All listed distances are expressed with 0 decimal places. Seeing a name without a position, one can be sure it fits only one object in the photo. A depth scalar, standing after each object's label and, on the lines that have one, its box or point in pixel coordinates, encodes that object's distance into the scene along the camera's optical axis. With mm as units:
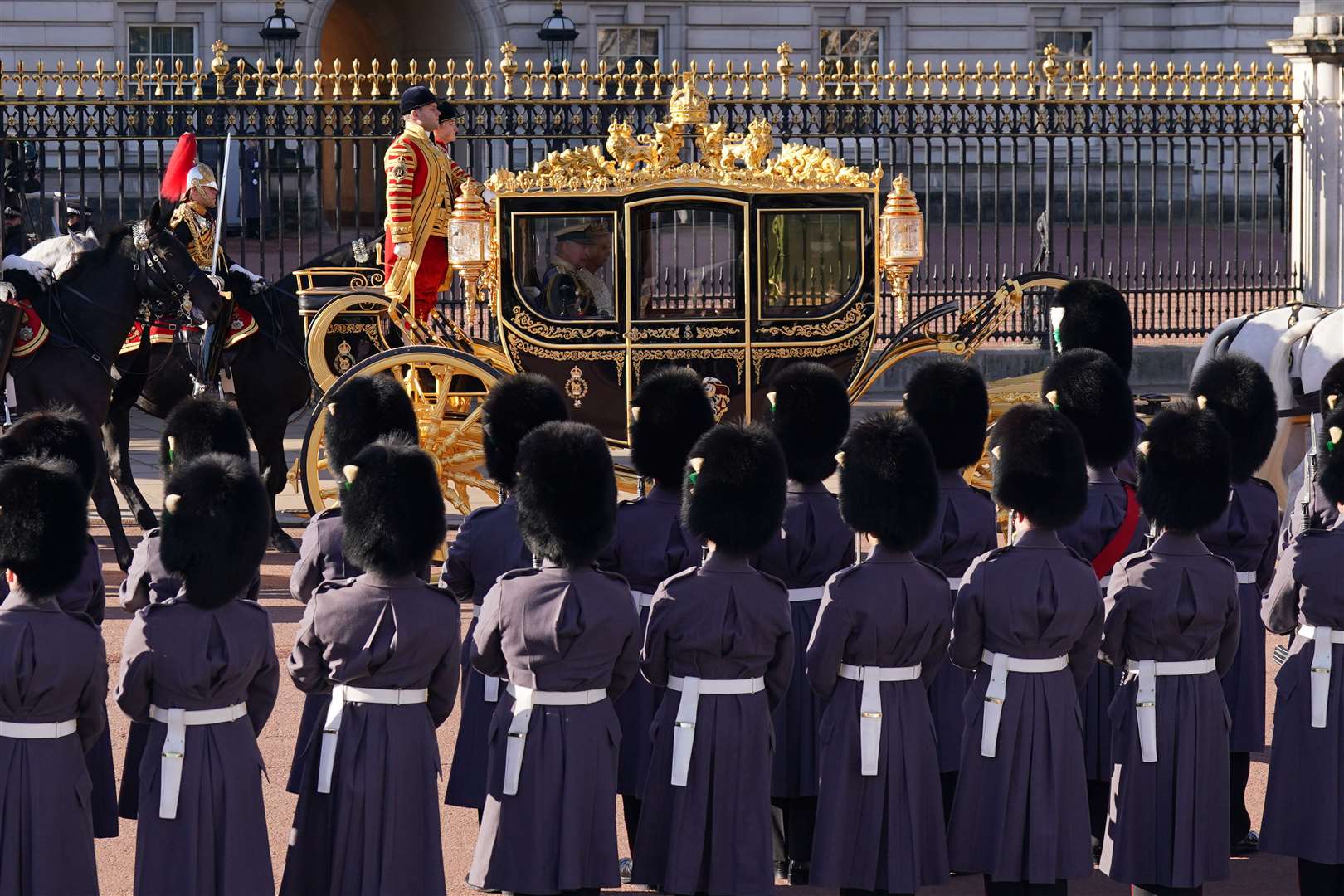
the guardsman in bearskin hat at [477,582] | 10977
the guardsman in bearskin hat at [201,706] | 9055
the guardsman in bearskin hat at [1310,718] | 10195
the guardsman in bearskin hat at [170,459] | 10578
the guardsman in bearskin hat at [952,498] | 11258
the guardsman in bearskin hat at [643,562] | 10922
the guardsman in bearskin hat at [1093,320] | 14414
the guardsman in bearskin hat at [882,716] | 9719
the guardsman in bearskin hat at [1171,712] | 9977
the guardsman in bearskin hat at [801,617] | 10922
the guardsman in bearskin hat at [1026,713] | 9812
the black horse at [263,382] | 18328
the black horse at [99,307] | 17234
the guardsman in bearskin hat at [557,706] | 9406
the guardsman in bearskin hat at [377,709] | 9312
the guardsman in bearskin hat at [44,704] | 8883
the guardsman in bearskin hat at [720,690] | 9656
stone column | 25500
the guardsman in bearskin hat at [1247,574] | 11367
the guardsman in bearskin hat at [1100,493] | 11203
